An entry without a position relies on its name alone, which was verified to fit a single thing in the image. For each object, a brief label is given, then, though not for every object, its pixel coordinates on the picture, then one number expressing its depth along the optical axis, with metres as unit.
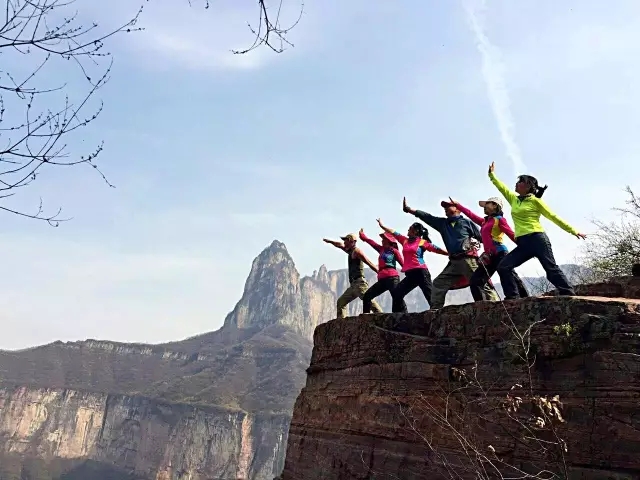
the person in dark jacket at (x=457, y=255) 7.35
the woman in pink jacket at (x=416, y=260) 8.23
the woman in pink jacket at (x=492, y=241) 7.15
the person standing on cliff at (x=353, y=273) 9.41
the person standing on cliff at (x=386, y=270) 8.80
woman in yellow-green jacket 6.11
